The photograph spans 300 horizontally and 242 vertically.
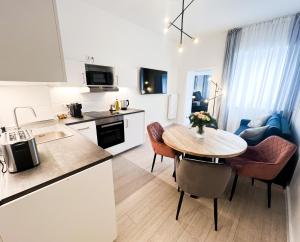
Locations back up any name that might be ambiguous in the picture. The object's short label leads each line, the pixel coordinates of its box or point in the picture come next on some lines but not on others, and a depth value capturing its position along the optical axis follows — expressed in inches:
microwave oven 102.0
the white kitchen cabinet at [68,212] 30.3
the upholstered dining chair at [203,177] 51.1
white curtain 123.4
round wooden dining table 62.8
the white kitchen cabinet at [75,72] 90.2
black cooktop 104.0
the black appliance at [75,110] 99.6
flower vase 80.4
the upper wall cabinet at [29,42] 37.1
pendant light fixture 85.3
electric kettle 134.5
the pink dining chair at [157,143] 85.6
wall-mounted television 153.9
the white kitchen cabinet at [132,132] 119.6
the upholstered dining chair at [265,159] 61.6
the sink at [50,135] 64.7
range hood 104.0
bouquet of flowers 76.0
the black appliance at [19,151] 34.1
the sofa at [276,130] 80.5
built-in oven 102.8
